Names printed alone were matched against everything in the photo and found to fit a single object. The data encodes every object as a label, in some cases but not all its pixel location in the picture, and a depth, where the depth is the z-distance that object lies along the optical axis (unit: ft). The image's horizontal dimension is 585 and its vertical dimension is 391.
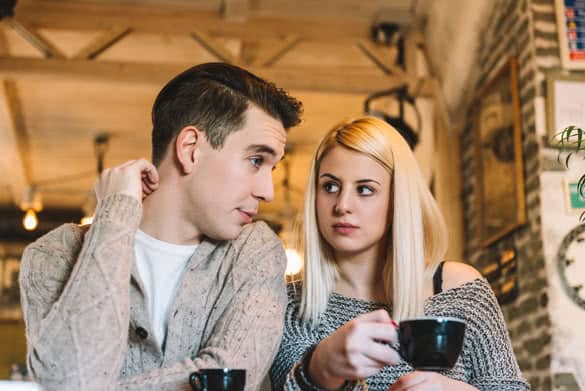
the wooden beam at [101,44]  18.61
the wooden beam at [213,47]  18.72
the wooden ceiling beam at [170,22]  18.98
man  4.93
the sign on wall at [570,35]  13.14
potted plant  4.96
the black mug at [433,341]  4.05
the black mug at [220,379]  4.12
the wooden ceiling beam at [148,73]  18.44
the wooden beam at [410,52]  19.56
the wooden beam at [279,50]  18.97
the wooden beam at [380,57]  19.35
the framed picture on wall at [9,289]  35.12
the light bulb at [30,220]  25.74
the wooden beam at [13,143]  23.61
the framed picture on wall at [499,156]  13.84
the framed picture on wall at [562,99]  13.04
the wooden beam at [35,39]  18.54
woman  6.24
